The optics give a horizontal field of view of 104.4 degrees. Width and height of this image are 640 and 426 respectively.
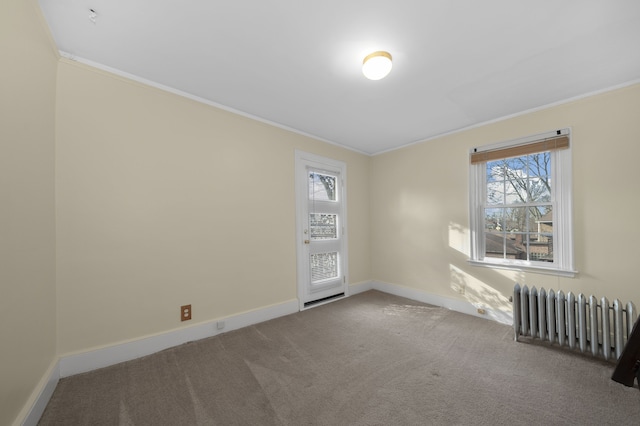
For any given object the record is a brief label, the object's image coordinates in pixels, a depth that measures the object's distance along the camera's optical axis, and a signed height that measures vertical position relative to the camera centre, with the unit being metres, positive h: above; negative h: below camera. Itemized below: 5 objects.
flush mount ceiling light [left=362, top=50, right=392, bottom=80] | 1.92 +1.17
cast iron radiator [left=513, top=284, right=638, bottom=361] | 2.11 -1.03
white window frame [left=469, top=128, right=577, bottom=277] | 2.63 -0.10
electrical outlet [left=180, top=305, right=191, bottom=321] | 2.48 -0.98
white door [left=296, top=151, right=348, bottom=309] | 3.55 -0.24
